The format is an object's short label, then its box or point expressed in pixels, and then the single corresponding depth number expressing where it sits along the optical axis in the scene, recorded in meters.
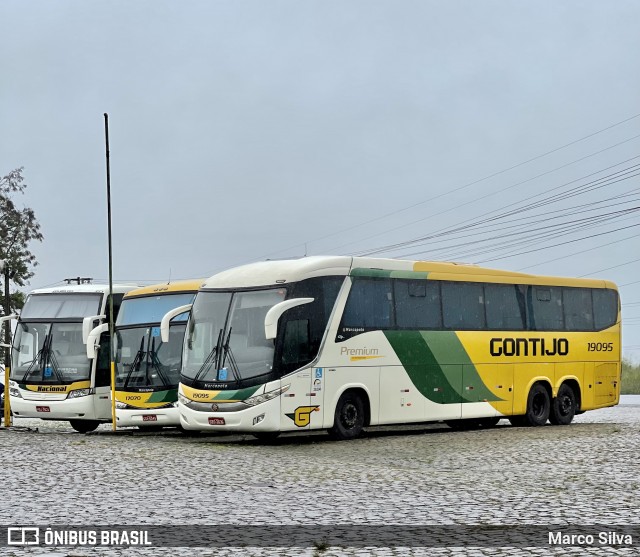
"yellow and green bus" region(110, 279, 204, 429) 27.50
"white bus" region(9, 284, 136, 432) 29.78
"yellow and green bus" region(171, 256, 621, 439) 23.70
